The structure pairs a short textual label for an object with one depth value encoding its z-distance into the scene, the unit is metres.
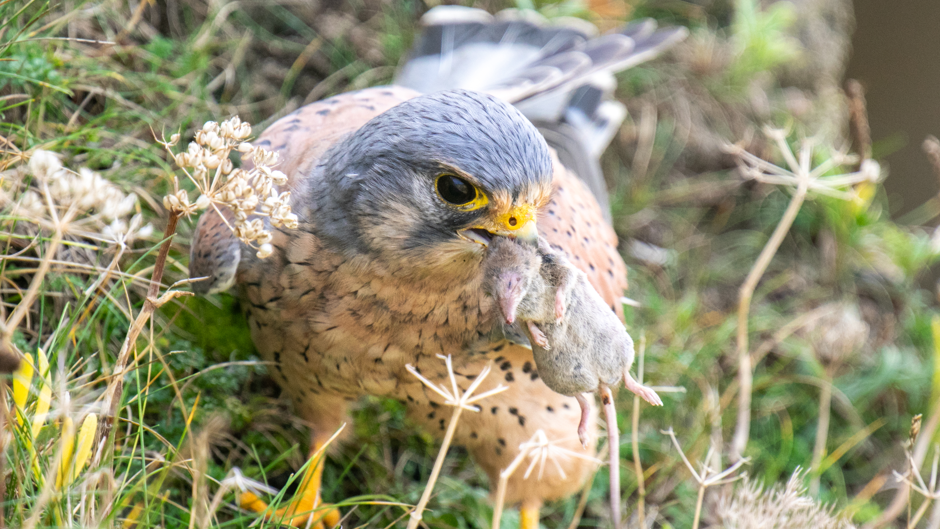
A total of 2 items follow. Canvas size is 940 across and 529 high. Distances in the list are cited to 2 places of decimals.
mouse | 4.20
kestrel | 4.21
